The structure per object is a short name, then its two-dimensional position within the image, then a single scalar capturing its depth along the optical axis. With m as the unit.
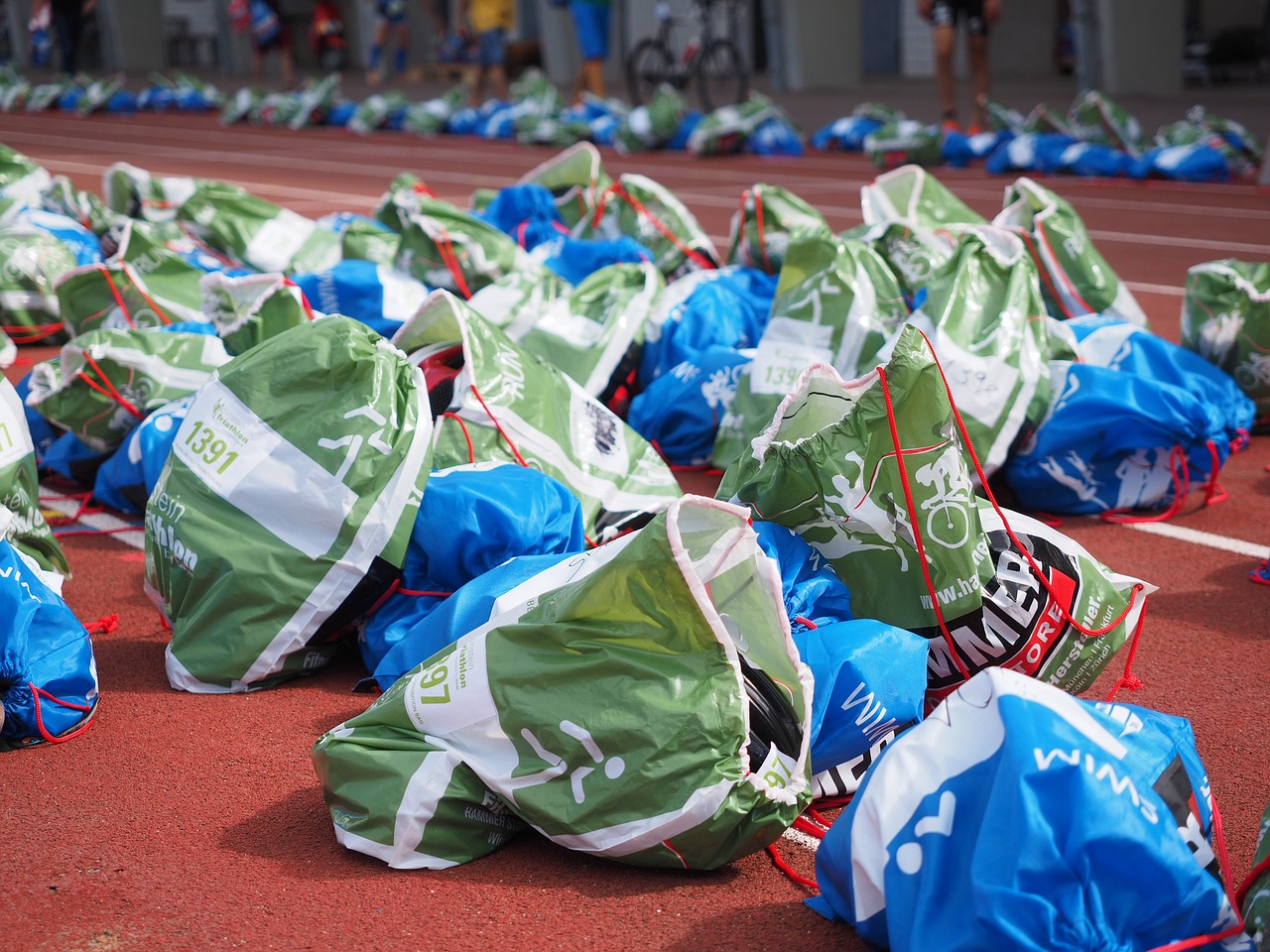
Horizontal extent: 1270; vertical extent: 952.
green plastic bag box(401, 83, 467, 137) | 18.41
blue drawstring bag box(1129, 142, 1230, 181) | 11.23
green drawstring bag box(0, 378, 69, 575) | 3.51
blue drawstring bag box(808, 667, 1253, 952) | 1.97
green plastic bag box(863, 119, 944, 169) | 12.72
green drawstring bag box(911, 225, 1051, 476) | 4.18
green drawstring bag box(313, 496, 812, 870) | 2.40
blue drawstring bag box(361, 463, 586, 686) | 3.27
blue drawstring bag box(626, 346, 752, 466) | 4.77
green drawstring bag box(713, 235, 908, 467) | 4.49
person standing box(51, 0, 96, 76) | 23.50
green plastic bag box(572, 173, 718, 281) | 6.13
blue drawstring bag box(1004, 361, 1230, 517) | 4.25
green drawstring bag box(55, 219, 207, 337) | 5.37
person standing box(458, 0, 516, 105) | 18.77
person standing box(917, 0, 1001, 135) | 11.88
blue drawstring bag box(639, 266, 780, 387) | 5.03
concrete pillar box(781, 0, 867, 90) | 19.86
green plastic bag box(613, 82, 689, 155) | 14.63
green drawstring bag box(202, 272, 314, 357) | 4.39
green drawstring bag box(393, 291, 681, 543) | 3.71
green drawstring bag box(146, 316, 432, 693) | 3.18
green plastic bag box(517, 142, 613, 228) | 6.61
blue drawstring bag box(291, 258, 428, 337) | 5.31
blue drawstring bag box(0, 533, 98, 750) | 2.94
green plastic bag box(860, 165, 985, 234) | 5.77
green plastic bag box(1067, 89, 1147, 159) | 11.81
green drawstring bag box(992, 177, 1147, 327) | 5.27
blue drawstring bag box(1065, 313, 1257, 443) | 4.56
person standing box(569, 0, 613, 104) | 15.92
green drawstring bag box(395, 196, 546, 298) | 5.80
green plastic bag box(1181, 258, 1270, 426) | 4.90
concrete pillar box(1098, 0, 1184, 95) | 15.82
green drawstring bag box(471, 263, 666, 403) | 4.83
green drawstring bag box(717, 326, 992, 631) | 2.92
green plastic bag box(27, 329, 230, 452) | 4.48
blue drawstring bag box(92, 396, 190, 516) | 4.27
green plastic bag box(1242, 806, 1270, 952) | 2.04
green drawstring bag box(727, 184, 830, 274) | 5.81
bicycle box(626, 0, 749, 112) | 17.28
